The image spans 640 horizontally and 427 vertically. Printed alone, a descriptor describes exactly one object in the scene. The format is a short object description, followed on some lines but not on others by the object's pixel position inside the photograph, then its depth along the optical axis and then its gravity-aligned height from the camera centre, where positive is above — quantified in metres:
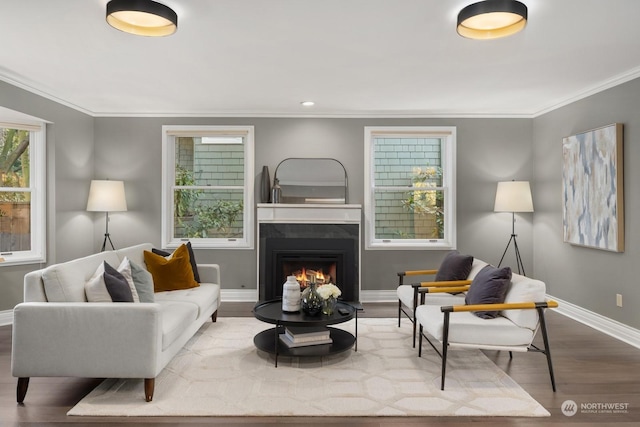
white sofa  2.73 -0.77
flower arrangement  3.47 -0.61
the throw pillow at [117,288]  2.96 -0.50
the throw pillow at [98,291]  2.96 -0.51
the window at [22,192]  4.88 +0.24
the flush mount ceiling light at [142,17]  2.62 +1.20
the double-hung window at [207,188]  5.95 +0.35
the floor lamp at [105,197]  5.36 +0.20
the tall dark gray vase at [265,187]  5.74 +0.35
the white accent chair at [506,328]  2.99 -0.78
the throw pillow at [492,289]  3.24 -0.55
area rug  2.71 -1.18
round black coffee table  3.36 -0.83
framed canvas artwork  4.19 +0.27
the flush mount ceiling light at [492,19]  2.60 +1.20
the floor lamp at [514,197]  5.34 +0.21
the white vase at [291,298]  3.60 -0.68
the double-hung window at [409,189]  5.94 +0.34
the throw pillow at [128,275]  3.14 -0.44
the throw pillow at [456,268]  4.21 -0.51
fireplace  5.61 -0.39
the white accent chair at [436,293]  3.85 -0.74
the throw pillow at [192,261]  4.53 -0.48
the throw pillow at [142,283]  3.30 -0.52
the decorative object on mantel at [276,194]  5.69 +0.26
